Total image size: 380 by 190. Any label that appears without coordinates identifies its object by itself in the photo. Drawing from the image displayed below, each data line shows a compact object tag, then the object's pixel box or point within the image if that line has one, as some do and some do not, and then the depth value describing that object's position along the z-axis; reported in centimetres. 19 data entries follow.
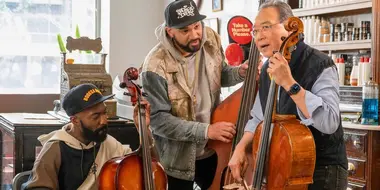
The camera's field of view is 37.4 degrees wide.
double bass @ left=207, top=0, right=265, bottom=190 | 256
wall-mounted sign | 287
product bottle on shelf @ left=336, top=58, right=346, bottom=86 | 438
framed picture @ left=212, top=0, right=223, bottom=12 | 584
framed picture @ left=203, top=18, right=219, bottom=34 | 589
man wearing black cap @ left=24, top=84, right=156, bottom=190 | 277
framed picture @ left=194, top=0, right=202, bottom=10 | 623
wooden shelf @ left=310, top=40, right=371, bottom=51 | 416
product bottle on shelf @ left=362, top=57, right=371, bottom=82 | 407
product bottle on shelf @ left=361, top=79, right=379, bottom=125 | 389
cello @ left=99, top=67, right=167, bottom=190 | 248
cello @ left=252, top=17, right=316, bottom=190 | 191
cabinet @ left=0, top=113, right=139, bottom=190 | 329
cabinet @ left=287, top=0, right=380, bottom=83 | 389
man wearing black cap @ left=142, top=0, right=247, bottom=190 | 265
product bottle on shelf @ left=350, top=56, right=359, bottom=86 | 423
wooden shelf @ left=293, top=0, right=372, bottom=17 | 410
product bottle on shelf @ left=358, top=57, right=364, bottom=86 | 413
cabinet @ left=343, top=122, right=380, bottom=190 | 381
